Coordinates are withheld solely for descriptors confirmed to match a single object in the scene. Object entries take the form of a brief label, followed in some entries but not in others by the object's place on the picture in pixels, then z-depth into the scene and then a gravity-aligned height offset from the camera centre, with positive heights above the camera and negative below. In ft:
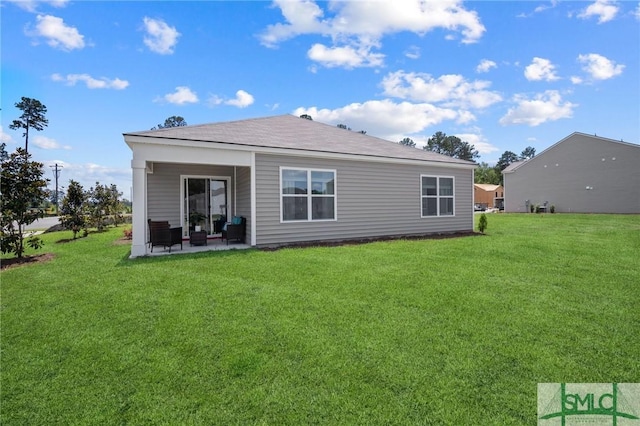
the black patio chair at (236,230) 30.71 -1.92
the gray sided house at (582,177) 72.28 +8.22
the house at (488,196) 144.66 +6.23
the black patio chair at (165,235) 27.20 -2.07
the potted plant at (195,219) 34.89 -0.82
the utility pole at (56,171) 138.92 +18.67
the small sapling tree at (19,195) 25.39 +1.50
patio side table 29.94 -2.44
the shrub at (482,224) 42.42 -2.02
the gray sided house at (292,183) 28.07 +3.07
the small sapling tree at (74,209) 40.57 +0.50
